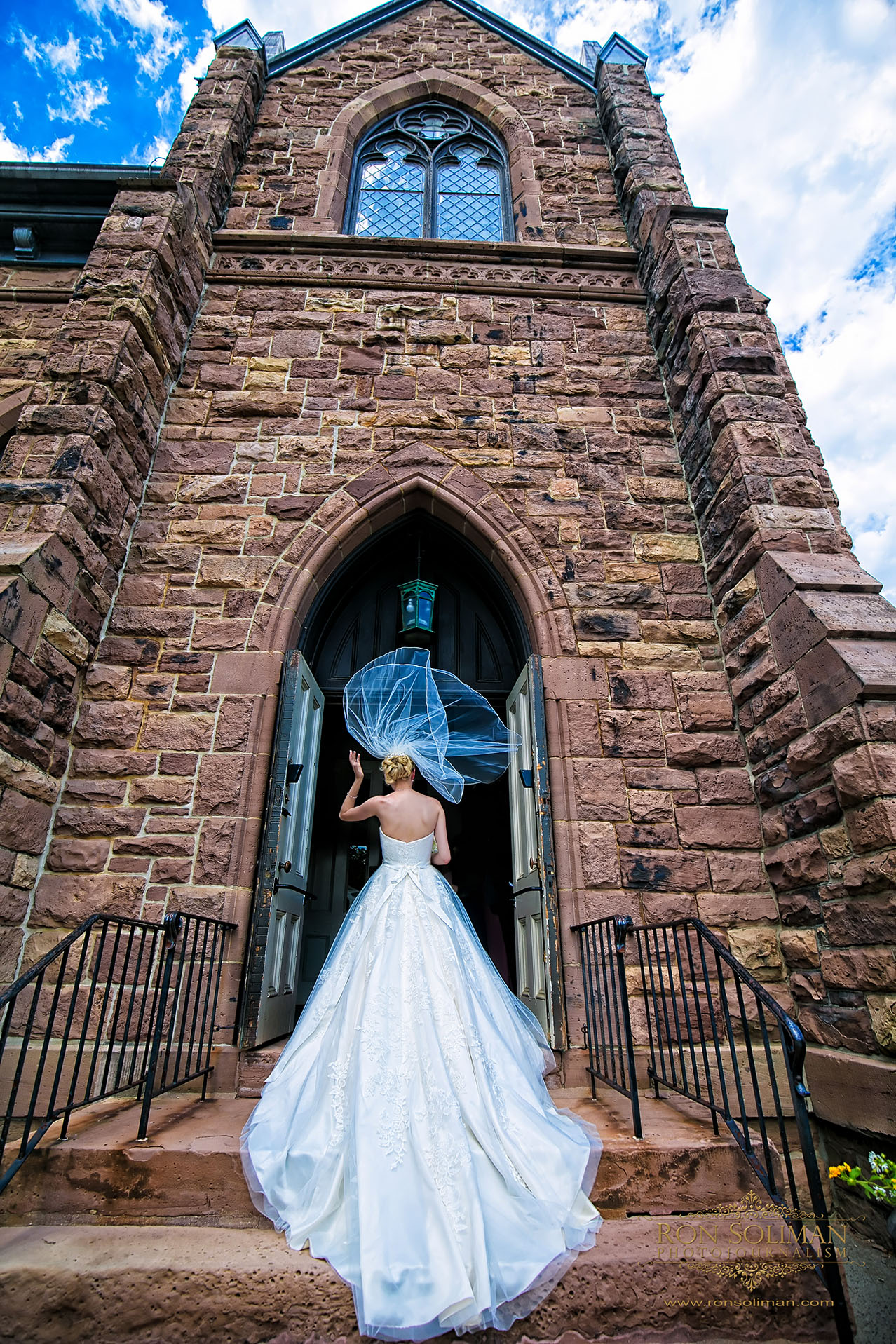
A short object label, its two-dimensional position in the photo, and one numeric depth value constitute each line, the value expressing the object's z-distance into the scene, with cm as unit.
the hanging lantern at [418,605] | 516
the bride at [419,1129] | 202
